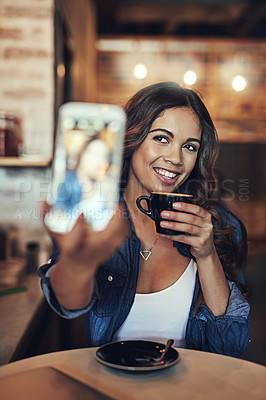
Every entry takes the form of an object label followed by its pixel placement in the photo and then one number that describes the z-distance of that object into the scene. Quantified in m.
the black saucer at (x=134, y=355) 0.69
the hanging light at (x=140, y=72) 2.46
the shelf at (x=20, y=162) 1.86
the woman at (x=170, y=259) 0.78
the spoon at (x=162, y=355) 0.71
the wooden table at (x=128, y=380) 0.64
